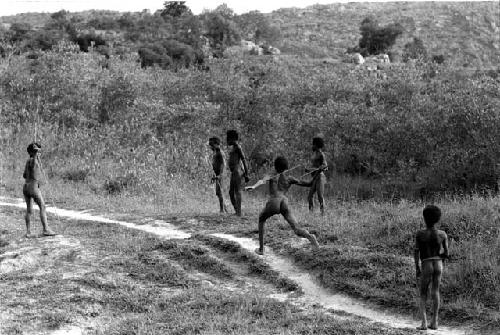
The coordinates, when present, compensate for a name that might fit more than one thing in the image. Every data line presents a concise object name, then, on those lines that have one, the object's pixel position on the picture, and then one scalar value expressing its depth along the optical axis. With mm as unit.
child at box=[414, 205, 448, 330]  8867
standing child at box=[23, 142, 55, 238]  13547
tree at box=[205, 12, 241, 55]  66562
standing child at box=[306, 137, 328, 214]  14844
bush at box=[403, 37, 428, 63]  55844
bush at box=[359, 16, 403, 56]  65625
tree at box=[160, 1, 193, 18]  78756
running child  11609
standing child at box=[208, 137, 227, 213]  15172
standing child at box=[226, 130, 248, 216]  14773
